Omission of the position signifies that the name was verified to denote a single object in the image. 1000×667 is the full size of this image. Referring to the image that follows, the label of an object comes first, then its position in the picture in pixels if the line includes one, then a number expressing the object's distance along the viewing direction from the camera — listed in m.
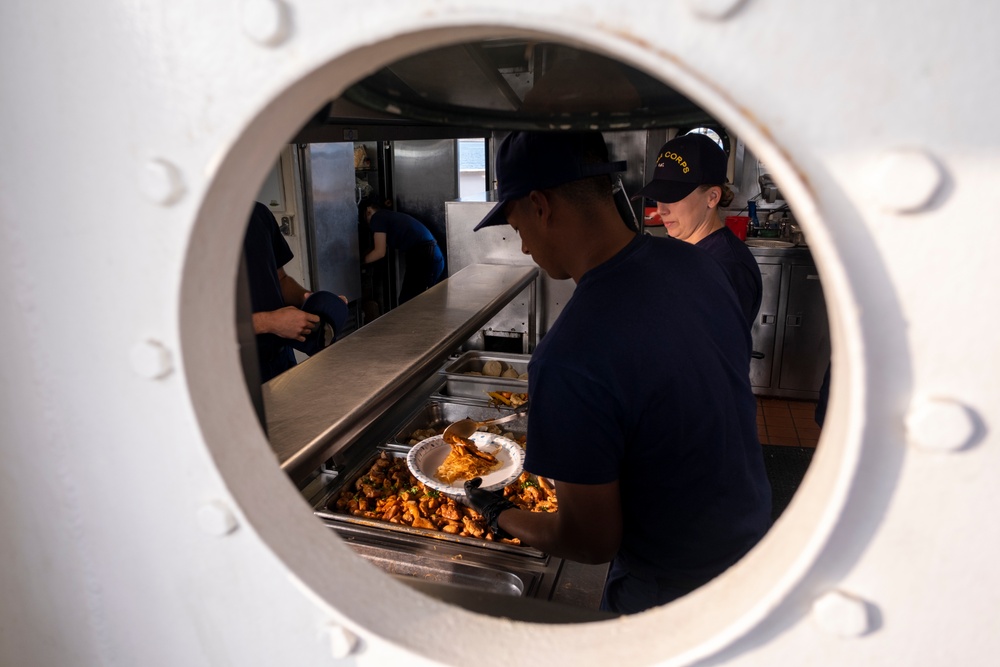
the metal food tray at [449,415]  2.71
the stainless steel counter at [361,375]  1.37
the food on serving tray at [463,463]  2.15
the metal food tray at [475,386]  3.01
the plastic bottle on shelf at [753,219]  5.79
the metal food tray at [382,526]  1.84
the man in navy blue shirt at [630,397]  1.38
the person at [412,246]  6.35
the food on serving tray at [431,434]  2.59
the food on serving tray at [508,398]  2.84
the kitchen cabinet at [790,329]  5.11
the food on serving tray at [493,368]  3.21
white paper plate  2.05
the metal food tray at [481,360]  3.31
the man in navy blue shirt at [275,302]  2.68
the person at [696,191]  2.85
